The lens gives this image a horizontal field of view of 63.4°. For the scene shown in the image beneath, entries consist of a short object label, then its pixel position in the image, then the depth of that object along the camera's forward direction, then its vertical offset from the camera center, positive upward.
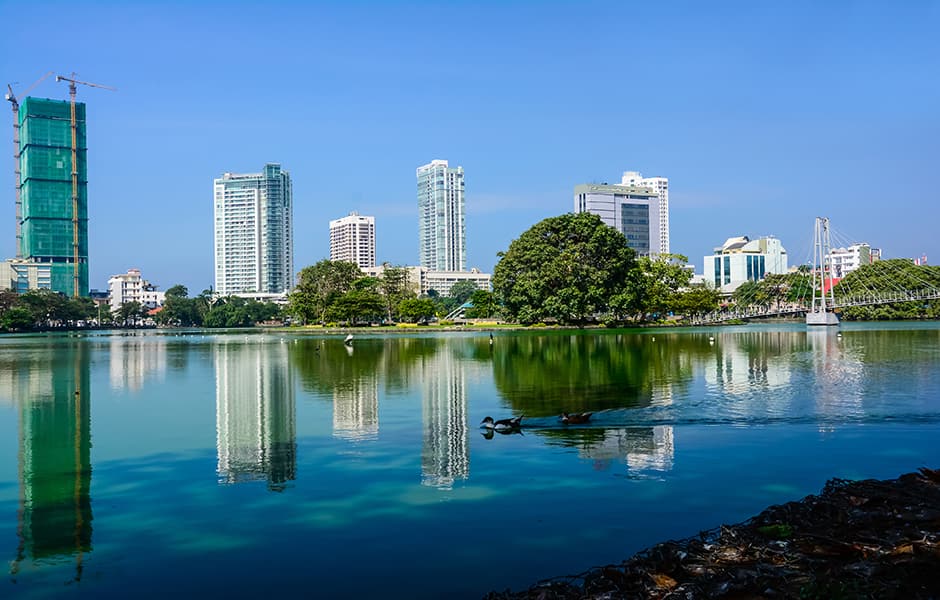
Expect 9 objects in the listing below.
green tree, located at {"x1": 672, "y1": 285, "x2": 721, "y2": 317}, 91.56 +1.36
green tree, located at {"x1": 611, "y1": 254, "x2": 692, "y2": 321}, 74.44 +2.74
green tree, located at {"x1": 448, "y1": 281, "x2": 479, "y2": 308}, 182.75 +6.33
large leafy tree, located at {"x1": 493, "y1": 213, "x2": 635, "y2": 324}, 72.00 +4.39
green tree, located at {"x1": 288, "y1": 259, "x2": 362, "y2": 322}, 104.38 +4.63
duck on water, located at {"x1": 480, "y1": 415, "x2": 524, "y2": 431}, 16.16 -2.30
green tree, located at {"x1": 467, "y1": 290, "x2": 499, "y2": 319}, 97.14 +1.73
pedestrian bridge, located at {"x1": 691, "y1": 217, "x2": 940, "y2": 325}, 91.00 +2.30
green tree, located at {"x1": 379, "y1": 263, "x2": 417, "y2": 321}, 106.56 +4.14
